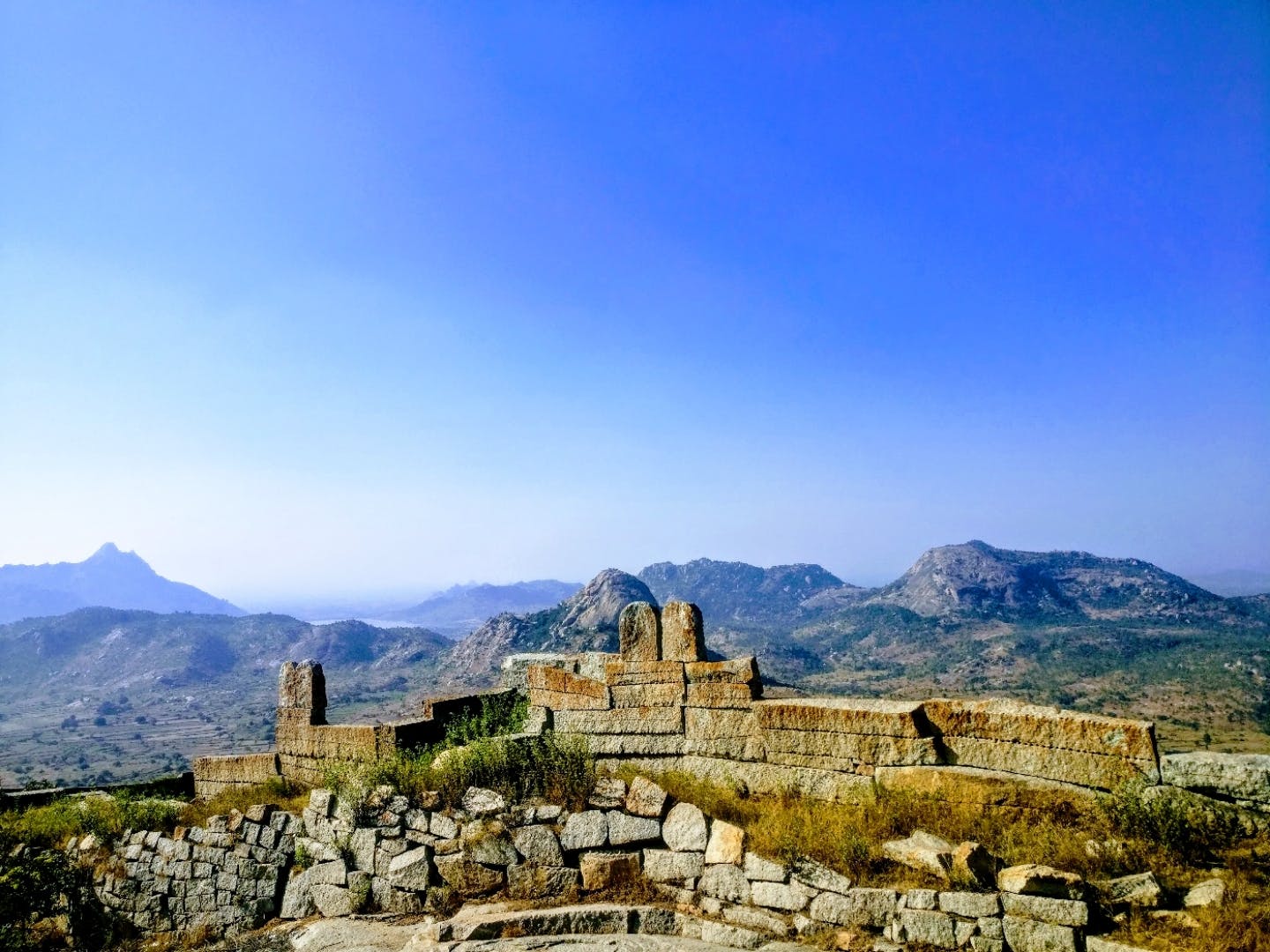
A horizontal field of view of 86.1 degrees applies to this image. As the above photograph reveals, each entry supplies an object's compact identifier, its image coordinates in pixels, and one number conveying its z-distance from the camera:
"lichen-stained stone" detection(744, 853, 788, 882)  6.52
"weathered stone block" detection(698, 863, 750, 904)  6.71
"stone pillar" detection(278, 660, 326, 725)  12.22
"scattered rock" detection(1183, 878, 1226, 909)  5.19
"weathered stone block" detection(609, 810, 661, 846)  7.42
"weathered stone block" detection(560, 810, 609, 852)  7.51
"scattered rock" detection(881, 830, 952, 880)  5.98
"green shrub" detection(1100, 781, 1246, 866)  5.83
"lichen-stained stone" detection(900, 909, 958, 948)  5.62
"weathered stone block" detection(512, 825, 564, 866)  7.53
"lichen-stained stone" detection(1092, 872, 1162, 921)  5.36
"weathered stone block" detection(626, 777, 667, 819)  7.56
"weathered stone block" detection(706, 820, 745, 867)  6.89
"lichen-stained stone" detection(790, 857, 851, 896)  6.19
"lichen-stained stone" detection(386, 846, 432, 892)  7.88
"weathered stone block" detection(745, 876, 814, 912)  6.34
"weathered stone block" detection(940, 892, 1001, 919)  5.57
